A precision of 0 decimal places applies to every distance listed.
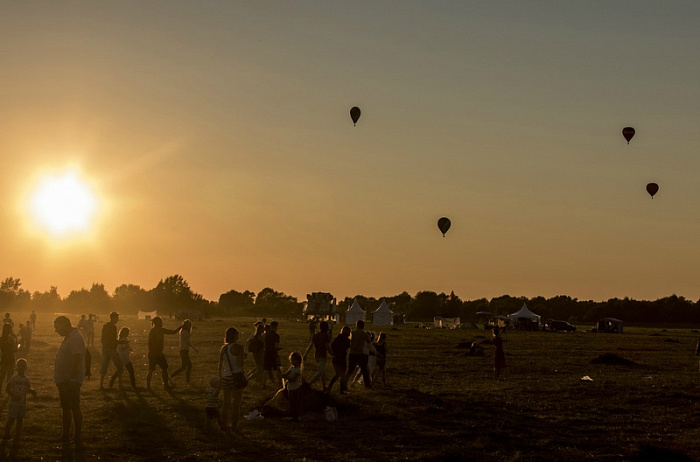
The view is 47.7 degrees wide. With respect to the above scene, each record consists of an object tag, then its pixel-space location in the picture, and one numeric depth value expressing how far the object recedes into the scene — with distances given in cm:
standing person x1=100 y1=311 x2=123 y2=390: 2477
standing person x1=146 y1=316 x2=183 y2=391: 2452
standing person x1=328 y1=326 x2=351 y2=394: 2376
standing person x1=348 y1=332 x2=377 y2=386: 2469
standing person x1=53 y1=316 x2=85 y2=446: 1557
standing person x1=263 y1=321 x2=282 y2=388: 2533
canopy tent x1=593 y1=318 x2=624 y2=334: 10319
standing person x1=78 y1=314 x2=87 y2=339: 4155
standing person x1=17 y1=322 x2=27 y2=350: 3717
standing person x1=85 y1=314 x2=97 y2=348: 4280
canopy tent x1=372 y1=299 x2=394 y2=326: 11000
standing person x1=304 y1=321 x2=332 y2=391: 2416
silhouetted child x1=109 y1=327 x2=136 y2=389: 2491
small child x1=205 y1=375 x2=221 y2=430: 1835
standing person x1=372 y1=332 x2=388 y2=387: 2609
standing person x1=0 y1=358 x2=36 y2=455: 1582
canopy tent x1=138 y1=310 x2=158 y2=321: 14938
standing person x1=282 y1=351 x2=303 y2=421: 1864
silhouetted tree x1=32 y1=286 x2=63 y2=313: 18895
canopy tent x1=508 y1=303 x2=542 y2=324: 10425
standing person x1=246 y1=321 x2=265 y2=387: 2502
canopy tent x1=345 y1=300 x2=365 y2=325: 10850
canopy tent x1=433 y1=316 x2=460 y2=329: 10938
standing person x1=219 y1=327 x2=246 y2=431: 1675
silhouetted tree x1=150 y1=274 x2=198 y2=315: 18384
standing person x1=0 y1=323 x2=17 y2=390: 2297
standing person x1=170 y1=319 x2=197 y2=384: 2589
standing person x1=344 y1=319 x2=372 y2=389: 2412
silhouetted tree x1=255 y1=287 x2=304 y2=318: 18775
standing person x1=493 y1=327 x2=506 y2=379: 2934
